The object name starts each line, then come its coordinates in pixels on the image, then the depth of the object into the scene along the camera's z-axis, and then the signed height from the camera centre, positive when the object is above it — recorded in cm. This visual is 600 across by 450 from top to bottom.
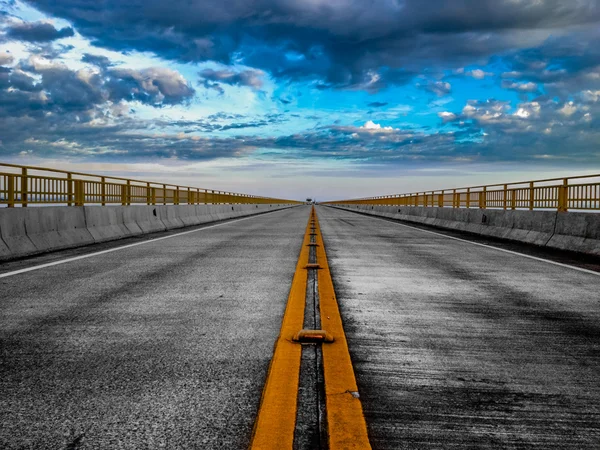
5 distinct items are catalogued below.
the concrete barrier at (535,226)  1252 -81
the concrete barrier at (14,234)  1068 -84
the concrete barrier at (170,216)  2155 -91
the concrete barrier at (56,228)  1185 -82
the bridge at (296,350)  276 -113
